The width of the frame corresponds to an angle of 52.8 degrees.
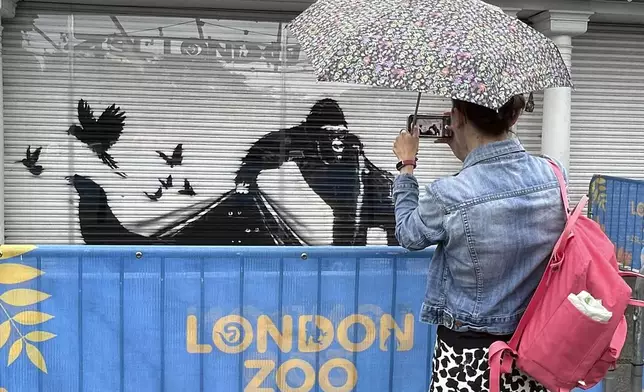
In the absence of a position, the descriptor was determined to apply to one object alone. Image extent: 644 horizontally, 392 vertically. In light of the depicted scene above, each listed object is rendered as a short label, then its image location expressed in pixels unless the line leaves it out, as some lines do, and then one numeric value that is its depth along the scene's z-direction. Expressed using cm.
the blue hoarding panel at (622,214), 665
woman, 198
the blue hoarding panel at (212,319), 295
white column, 722
